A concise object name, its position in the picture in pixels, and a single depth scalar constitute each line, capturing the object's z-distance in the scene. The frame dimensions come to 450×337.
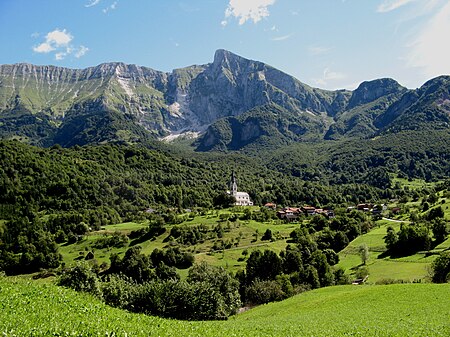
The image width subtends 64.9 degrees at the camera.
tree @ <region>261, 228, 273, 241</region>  114.31
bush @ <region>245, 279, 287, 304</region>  69.88
